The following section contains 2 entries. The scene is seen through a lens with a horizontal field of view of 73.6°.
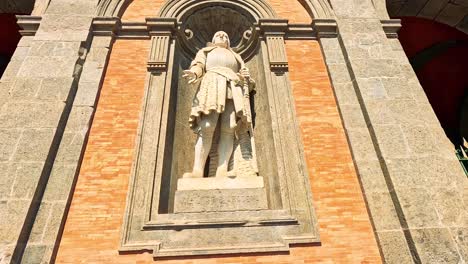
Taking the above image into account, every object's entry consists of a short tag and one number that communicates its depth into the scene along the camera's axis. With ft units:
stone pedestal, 14.61
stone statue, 16.92
